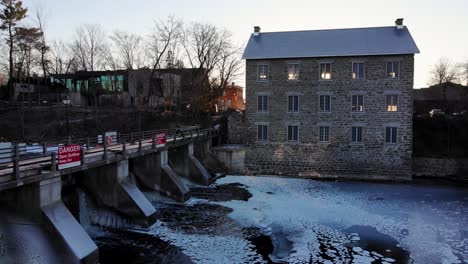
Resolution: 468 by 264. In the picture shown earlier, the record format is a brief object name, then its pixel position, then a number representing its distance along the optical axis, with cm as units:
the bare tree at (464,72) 5603
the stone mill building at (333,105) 2806
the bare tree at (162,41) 4395
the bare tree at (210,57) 4334
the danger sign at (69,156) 1319
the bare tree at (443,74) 6366
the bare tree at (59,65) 5250
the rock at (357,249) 1397
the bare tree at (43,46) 4458
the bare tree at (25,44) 4245
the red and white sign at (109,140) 1944
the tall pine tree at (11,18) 4194
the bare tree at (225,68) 4531
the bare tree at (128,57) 4675
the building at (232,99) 5222
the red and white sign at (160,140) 2164
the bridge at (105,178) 1195
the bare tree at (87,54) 4984
